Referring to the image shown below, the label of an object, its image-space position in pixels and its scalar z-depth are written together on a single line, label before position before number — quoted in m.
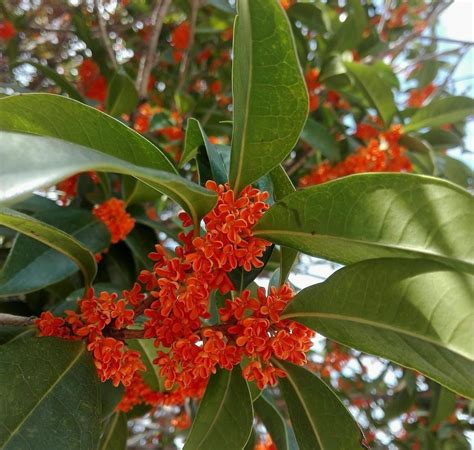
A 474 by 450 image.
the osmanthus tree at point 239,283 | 0.19
